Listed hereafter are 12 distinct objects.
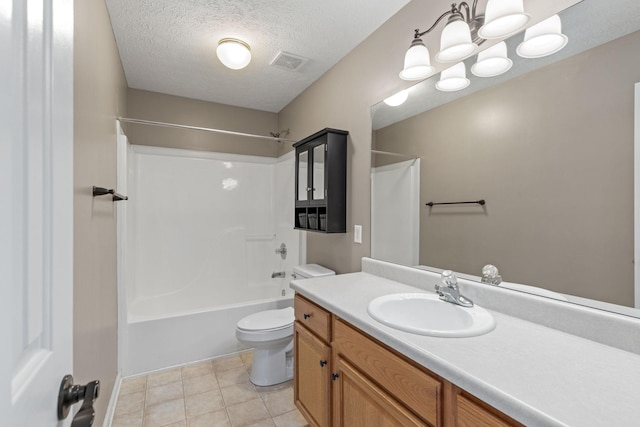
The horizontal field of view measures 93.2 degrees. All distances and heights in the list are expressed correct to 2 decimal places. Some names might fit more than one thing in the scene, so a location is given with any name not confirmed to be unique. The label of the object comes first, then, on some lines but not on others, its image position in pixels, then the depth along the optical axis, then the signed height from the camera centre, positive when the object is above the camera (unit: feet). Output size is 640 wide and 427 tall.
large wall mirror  3.19 +0.61
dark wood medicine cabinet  7.05 +0.78
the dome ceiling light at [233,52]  6.58 +3.53
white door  1.19 +0.01
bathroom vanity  2.19 -1.34
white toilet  6.88 -3.00
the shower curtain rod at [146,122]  7.30 +2.32
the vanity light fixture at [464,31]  3.78 +2.49
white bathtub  7.41 -3.15
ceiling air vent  7.36 +3.83
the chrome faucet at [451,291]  4.11 -1.10
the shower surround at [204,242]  8.18 -1.00
